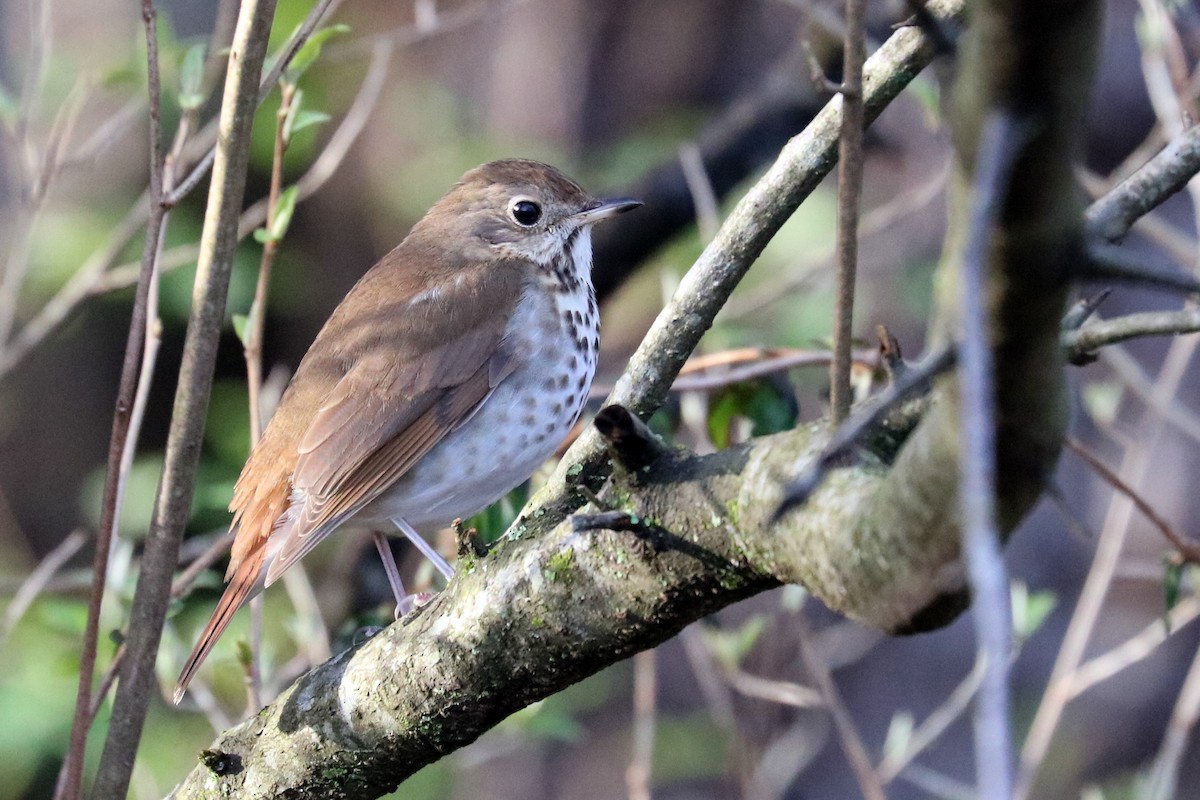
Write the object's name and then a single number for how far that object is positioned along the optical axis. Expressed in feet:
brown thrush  18.61
